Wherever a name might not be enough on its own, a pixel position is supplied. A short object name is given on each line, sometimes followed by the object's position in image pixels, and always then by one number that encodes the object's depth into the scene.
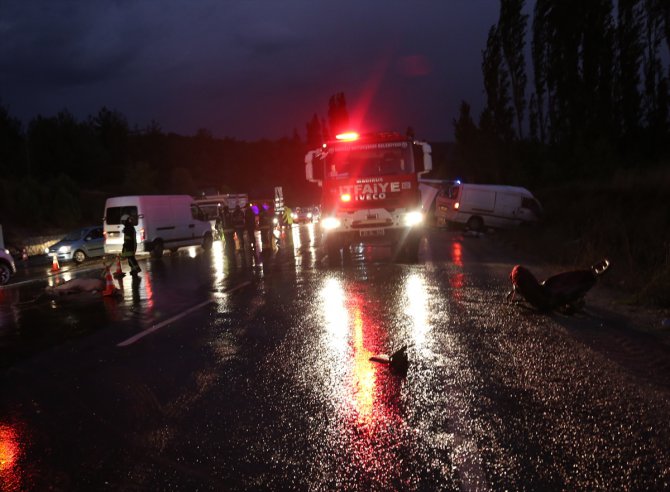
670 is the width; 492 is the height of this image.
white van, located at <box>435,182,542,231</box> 30.42
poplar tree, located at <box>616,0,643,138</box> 38.78
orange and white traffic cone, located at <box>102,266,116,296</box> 12.37
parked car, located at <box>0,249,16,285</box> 17.59
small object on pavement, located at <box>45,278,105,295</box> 12.70
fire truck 15.28
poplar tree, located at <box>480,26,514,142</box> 47.00
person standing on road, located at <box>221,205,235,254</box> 34.32
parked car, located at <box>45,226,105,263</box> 23.89
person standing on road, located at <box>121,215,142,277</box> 16.25
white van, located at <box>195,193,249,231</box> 41.94
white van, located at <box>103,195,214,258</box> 21.77
